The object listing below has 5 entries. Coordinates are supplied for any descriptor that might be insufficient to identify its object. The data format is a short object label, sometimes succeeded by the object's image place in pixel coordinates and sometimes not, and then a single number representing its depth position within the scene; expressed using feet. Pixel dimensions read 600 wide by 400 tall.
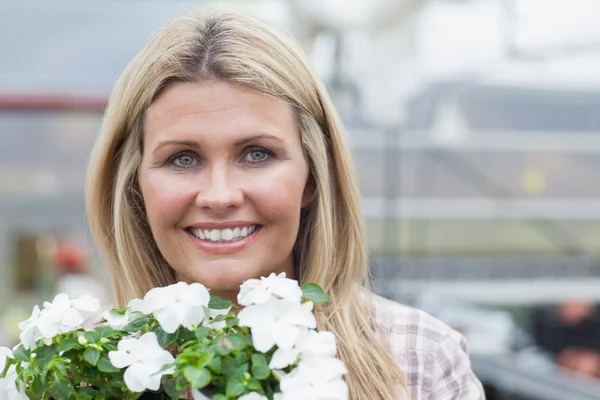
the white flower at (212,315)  5.95
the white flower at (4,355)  6.02
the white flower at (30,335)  6.01
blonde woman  6.30
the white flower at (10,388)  6.00
